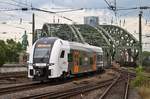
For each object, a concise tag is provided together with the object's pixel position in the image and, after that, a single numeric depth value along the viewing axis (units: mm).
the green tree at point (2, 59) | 59781
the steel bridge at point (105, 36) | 133375
